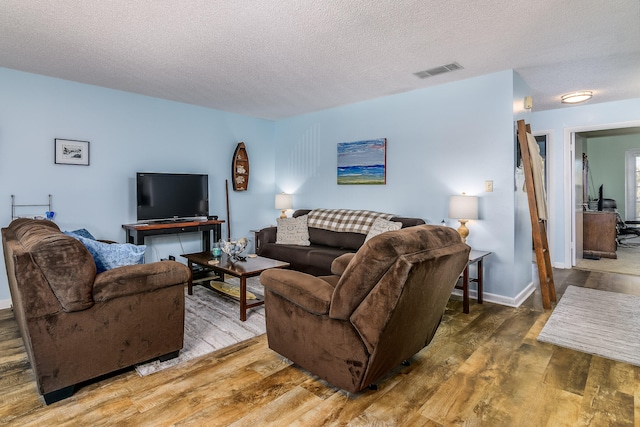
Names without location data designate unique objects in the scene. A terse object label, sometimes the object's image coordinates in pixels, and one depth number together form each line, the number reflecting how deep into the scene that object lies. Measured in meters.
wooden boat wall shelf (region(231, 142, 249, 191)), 5.39
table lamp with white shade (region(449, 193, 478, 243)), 3.55
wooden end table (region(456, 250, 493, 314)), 3.33
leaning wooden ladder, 3.49
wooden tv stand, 4.11
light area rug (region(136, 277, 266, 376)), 2.46
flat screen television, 4.33
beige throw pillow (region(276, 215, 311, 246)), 4.70
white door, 5.17
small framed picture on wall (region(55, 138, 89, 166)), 3.85
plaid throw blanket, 4.37
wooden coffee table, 3.08
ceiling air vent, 3.37
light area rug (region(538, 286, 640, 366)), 2.58
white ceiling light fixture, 4.22
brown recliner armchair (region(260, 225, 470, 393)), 1.68
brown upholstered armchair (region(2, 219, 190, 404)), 1.82
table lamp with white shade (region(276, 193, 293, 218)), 5.55
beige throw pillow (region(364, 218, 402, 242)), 3.98
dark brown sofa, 4.06
